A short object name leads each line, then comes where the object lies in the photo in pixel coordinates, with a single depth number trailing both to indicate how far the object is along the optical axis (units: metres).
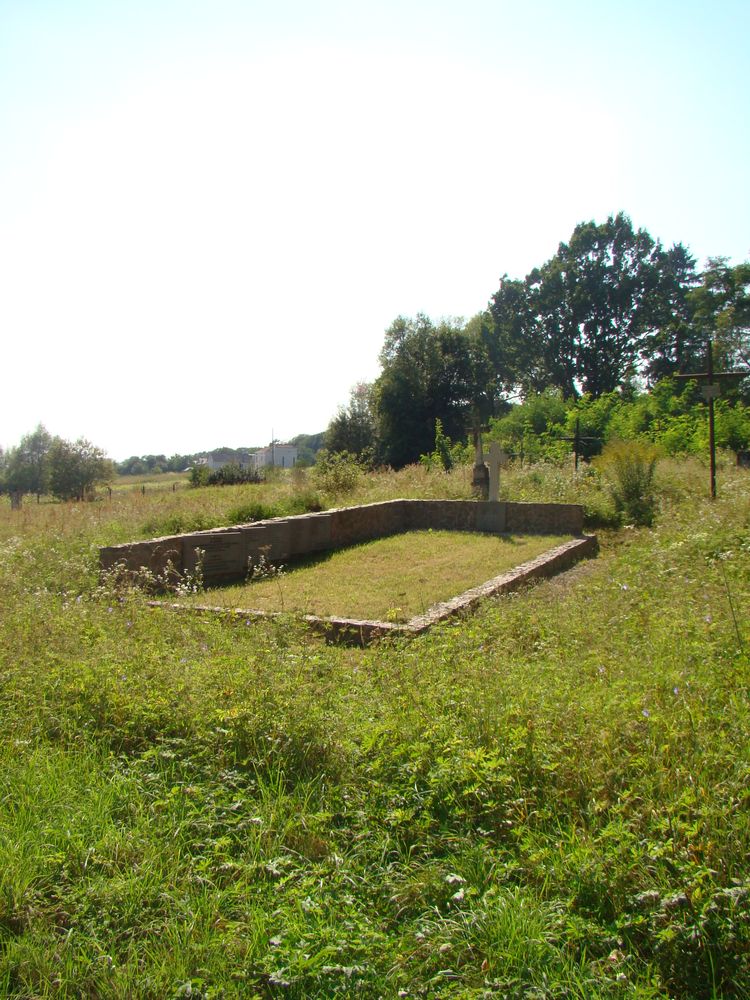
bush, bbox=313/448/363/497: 14.87
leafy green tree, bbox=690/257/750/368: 34.62
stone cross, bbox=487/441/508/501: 13.50
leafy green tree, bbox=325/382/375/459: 36.47
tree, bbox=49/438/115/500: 39.94
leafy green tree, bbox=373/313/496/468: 35.19
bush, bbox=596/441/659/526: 13.07
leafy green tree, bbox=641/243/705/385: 40.00
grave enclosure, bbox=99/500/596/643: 7.07
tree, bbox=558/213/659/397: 42.19
